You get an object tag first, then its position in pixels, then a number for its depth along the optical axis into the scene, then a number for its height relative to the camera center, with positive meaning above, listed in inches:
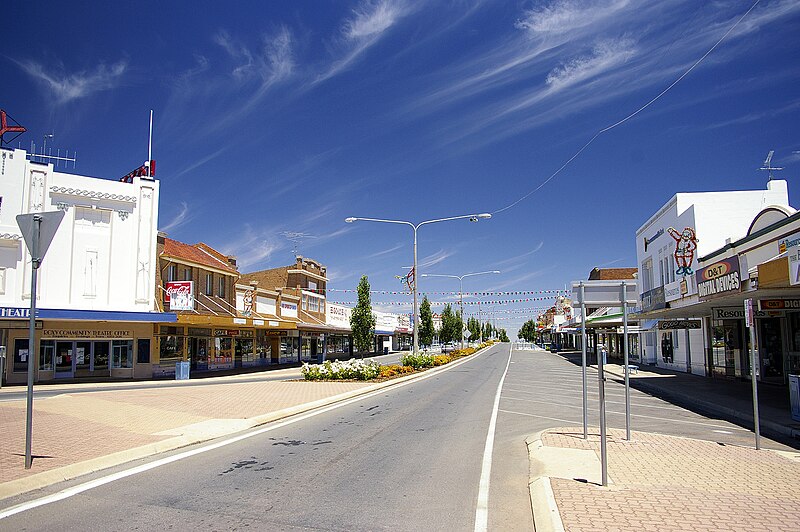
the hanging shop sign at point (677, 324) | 1144.4 +7.3
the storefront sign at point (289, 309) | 1929.1 +71.2
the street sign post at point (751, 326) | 399.5 +0.5
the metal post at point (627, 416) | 420.5 -61.6
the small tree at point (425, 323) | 2183.8 +23.9
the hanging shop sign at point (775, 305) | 717.9 +26.7
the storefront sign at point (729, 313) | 859.1 +21.0
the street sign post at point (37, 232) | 337.1 +57.2
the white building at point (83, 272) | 1073.5 +115.5
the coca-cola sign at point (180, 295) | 1248.2 +77.0
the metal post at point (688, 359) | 1223.5 -63.7
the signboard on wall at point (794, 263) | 457.9 +48.8
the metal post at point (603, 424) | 291.7 -47.4
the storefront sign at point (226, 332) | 1485.2 -1.0
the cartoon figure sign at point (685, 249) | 1130.0 +151.1
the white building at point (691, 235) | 1102.4 +176.8
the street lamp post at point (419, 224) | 1227.0 +230.0
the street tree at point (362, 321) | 1477.6 +23.5
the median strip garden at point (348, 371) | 1018.7 -68.4
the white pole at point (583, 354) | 348.9 -16.1
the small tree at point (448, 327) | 2802.7 +13.0
